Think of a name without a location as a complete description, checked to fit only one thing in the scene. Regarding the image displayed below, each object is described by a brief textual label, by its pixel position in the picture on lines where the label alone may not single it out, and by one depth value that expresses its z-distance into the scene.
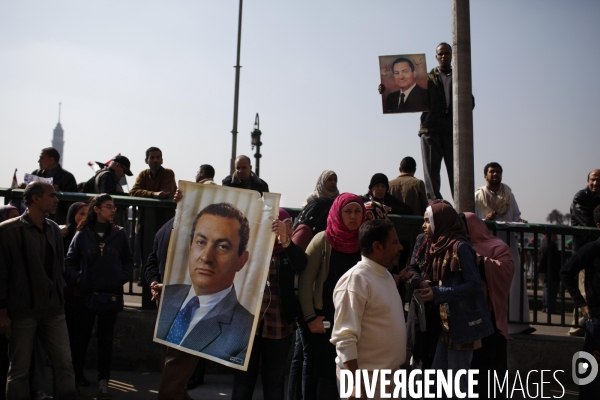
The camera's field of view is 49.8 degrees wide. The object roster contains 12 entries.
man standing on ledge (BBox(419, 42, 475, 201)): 8.84
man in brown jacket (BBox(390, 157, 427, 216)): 8.06
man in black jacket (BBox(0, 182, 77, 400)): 5.34
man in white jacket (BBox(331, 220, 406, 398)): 3.98
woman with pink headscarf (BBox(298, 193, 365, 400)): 4.91
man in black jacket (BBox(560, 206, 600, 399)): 5.52
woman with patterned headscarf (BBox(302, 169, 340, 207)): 7.40
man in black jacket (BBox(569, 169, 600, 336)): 7.61
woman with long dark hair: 6.22
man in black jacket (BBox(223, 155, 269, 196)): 7.58
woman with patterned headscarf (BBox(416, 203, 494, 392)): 4.75
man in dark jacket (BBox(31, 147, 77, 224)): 8.10
